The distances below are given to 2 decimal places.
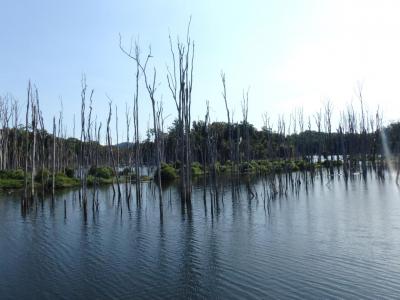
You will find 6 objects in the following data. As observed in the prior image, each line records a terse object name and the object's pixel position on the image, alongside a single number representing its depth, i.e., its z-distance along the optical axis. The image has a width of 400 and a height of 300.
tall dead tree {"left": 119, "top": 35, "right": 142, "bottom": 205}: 18.88
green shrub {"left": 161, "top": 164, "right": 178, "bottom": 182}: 39.59
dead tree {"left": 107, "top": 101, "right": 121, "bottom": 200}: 22.53
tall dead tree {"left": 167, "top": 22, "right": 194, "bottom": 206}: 17.78
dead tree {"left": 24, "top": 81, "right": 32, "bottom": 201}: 20.84
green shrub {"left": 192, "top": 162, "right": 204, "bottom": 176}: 45.85
